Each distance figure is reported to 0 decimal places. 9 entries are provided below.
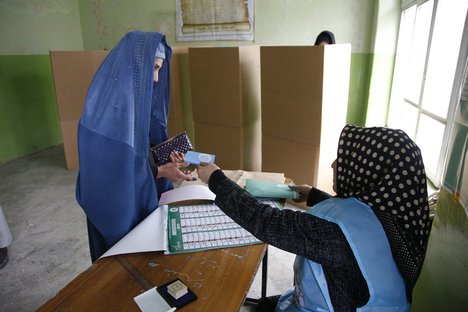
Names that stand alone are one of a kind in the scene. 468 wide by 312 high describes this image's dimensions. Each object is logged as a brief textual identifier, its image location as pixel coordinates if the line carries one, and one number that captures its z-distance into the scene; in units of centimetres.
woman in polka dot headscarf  78
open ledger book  97
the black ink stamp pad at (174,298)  76
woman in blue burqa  98
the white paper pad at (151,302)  74
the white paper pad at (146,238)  95
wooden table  77
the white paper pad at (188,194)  128
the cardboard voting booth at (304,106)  238
